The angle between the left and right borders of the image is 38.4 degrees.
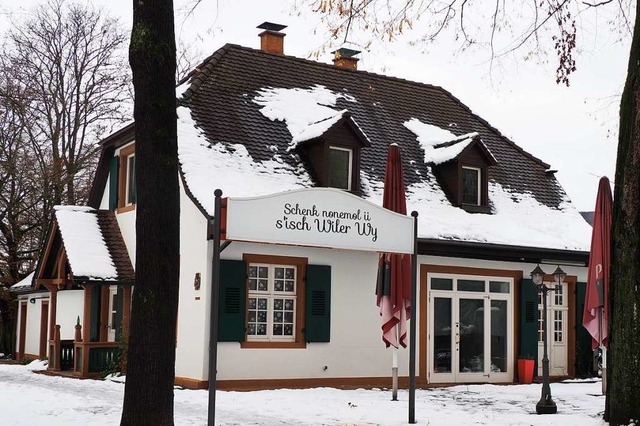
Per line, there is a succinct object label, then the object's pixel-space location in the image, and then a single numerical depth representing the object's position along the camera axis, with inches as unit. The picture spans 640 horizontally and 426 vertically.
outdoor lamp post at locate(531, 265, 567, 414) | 498.9
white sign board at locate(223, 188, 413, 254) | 382.3
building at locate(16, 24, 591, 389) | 642.8
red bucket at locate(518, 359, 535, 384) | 748.0
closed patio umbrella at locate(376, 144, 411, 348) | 506.3
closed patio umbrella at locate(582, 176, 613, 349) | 560.7
